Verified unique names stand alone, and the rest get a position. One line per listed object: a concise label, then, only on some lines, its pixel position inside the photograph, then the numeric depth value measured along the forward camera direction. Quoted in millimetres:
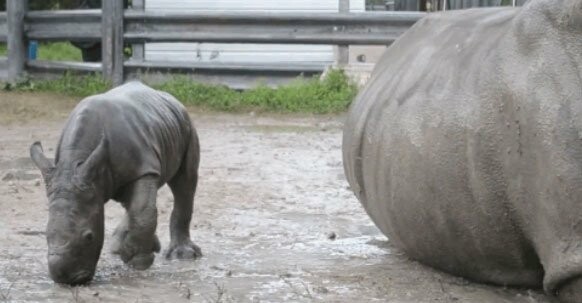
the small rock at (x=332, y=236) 9516
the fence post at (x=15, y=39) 22461
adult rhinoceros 6404
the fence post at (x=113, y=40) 21629
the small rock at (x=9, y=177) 12574
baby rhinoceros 7516
